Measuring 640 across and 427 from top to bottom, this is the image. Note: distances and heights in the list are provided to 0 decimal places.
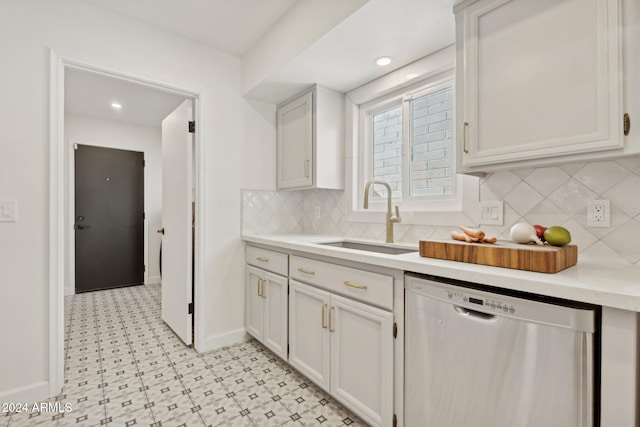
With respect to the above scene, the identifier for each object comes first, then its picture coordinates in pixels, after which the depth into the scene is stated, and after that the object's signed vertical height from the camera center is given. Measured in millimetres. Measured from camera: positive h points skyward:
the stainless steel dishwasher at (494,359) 867 -485
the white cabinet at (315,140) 2416 +596
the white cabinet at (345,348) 1399 -723
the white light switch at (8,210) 1705 +9
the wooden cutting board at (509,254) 996 -150
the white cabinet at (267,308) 2104 -724
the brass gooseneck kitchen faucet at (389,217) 1901 -27
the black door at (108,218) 4062 -81
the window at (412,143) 1958 +499
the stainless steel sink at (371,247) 1967 -242
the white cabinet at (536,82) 1027 +504
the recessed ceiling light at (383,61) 1953 +991
